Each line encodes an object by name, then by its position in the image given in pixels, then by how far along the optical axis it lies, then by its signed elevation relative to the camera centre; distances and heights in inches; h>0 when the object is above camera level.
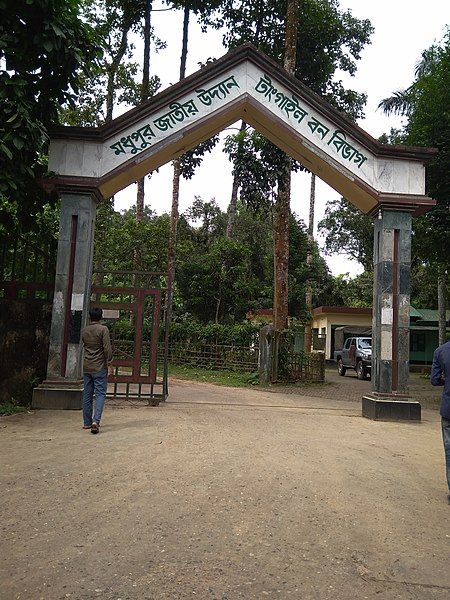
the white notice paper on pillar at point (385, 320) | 374.0 +27.2
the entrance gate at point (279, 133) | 358.3 +139.2
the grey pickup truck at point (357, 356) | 871.1 -2.0
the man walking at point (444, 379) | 201.3 -7.8
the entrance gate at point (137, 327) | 367.9 +13.0
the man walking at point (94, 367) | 279.9 -13.5
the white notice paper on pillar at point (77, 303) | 350.3 +25.8
